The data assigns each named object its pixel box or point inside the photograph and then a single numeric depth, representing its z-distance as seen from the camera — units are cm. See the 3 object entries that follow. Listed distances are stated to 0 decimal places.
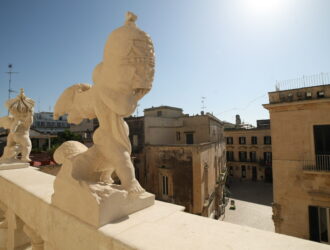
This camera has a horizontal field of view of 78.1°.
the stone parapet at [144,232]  109
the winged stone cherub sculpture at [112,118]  148
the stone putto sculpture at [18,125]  446
